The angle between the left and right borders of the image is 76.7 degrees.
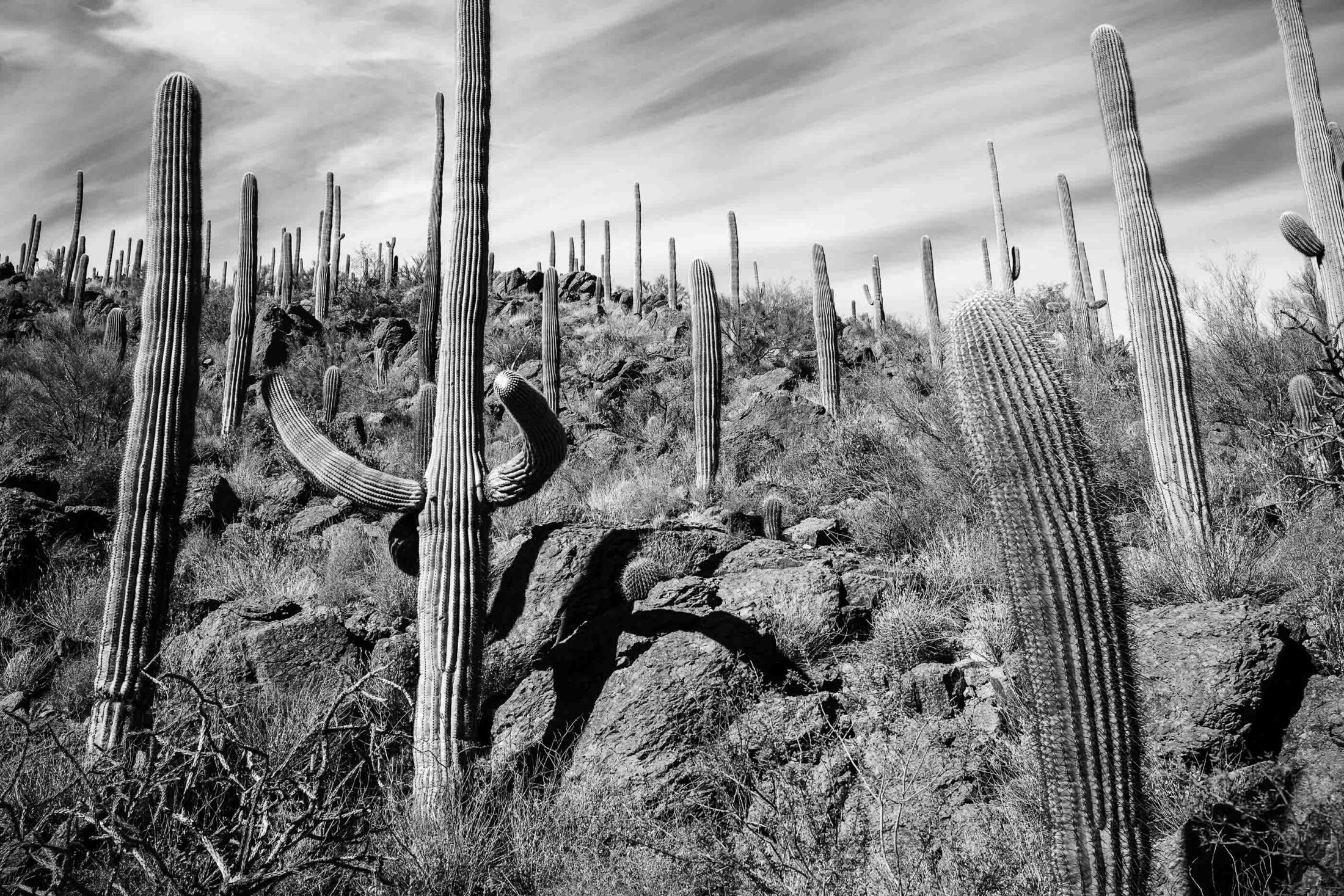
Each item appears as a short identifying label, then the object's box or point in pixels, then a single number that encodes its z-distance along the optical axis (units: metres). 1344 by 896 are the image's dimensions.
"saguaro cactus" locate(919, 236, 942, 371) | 17.58
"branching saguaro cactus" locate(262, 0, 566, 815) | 5.88
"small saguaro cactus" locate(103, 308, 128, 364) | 18.08
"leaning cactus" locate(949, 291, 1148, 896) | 3.28
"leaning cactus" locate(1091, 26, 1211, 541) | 7.18
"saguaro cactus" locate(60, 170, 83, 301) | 27.96
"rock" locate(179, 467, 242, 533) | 10.23
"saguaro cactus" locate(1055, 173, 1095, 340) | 15.37
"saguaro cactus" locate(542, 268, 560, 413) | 17.05
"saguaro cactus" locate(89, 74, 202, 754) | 5.76
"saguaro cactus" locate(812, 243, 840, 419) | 14.61
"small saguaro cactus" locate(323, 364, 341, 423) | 15.55
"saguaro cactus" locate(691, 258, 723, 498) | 11.09
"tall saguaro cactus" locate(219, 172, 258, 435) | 14.64
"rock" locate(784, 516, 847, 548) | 8.70
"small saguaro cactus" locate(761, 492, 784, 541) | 9.11
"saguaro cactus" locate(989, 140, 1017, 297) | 21.25
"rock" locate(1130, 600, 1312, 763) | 4.64
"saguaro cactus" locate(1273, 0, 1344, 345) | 9.55
